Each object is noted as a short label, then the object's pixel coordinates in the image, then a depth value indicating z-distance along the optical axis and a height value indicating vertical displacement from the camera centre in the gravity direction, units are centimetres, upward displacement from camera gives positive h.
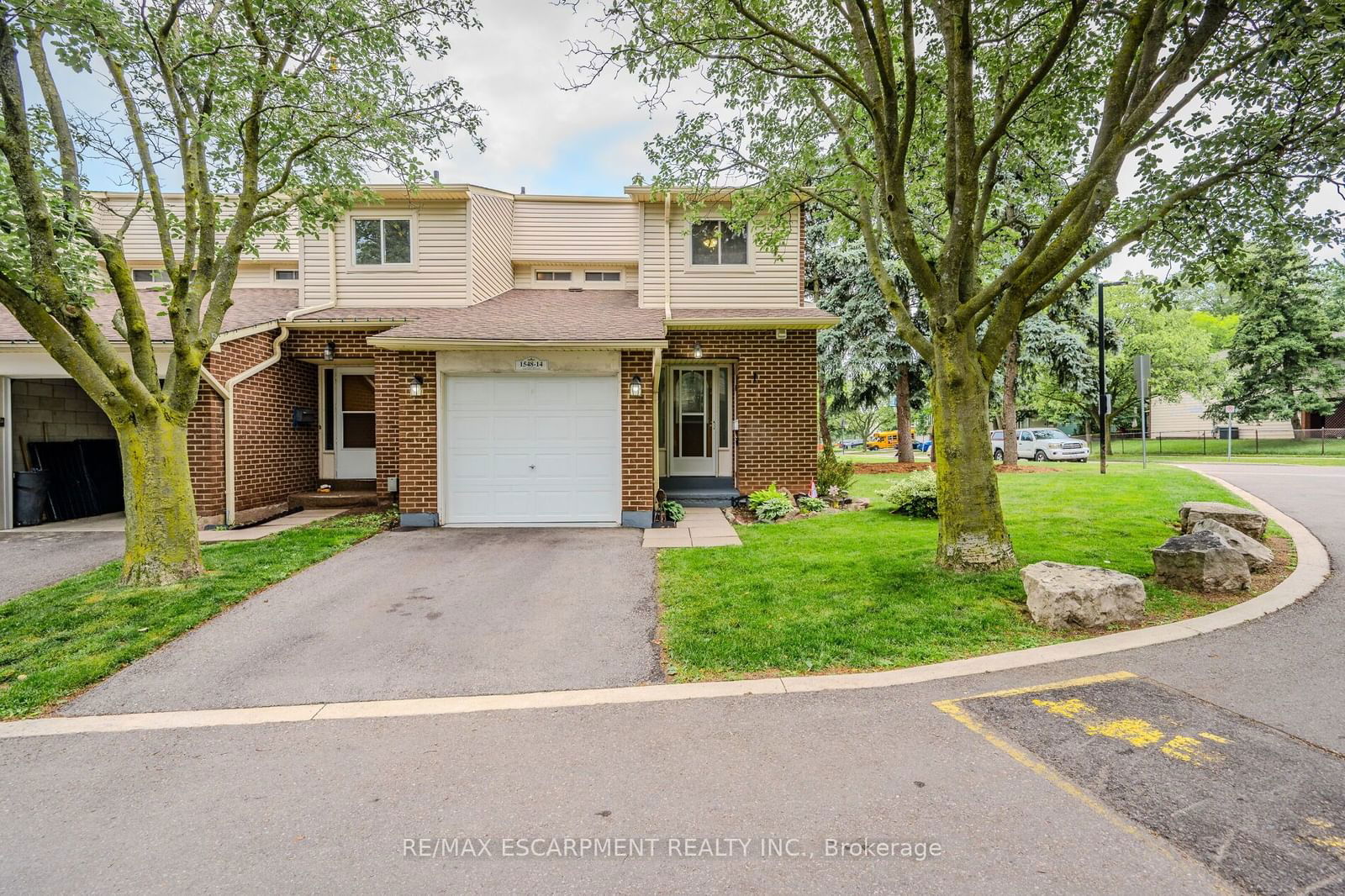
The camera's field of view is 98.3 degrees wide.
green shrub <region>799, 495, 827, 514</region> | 987 -119
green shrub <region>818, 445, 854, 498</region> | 1098 -78
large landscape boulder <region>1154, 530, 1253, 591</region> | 524 -123
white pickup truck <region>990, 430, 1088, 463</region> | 2311 -56
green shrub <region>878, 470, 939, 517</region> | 897 -97
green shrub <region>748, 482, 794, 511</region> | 973 -103
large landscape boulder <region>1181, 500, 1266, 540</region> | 671 -102
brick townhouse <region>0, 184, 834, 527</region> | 891 +102
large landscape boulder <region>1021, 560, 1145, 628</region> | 453 -132
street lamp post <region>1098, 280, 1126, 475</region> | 1390 +121
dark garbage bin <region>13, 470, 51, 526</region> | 914 -83
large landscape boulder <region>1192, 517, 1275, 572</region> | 575 -117
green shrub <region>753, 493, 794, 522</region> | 930 -119
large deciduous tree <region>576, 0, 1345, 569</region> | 523 +319
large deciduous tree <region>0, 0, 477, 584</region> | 516 +299
